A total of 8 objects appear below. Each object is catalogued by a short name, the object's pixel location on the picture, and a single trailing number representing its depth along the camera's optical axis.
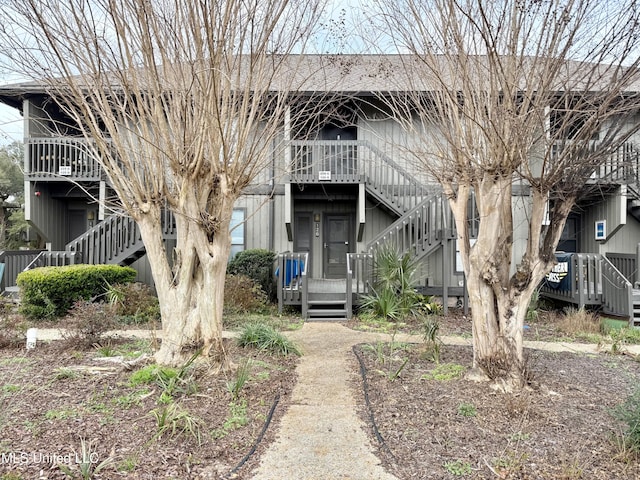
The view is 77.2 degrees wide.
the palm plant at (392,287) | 8.92
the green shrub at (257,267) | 10.17
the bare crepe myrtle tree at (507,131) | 3.89
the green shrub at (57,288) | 7.99
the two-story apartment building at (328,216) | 9.64
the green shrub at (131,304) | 8.21
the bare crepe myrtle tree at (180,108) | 4.28
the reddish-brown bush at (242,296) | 9.02
